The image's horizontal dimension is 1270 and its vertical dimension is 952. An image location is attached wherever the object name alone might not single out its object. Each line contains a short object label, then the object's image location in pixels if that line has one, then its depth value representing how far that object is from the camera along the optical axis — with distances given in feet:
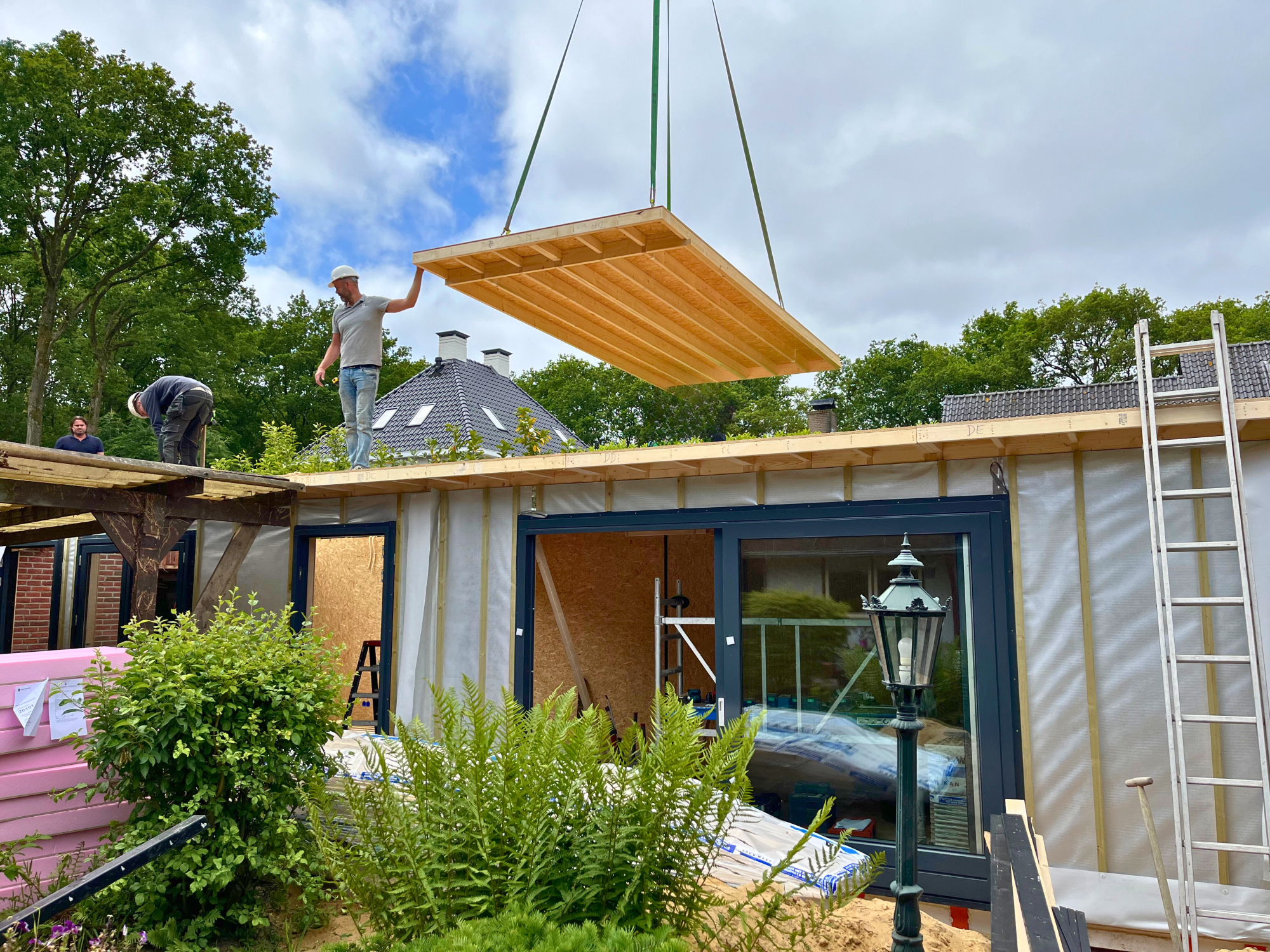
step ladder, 26.03
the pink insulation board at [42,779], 14.55
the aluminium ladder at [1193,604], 13.48
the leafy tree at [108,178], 65.46
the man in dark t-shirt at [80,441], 26.89
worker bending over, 24.67
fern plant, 9.57
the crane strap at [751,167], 16.93
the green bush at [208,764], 13.89
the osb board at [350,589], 36.42
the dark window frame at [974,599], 16.43
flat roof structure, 15.06
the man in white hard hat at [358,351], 23.56
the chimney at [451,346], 77.10
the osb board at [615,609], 28.55
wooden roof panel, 14.02
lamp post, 10.69
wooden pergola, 17.43
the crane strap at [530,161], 15.29
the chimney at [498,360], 83.46
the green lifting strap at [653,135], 14.06
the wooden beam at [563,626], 24.43
